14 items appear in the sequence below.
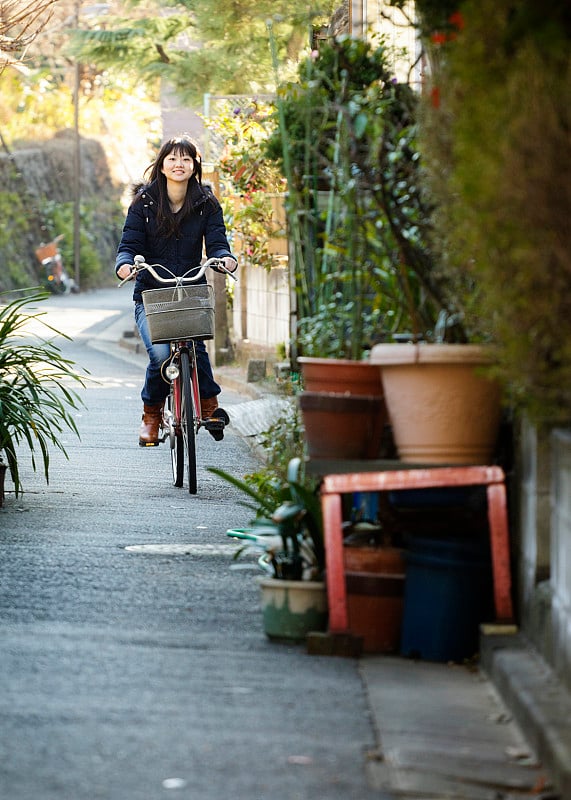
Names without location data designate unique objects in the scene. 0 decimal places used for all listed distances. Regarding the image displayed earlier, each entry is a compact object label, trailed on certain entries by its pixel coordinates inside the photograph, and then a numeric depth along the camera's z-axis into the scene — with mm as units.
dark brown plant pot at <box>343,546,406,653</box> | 10461
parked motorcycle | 75250
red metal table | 10055
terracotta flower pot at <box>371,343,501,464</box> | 10023
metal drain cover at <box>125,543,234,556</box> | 14055
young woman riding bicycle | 17766
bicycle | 17109
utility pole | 77687
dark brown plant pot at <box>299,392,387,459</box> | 10359
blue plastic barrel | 10187
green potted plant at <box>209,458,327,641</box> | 10641
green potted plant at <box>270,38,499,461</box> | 10461
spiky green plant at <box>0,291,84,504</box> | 15961
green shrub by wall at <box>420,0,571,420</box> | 7652
